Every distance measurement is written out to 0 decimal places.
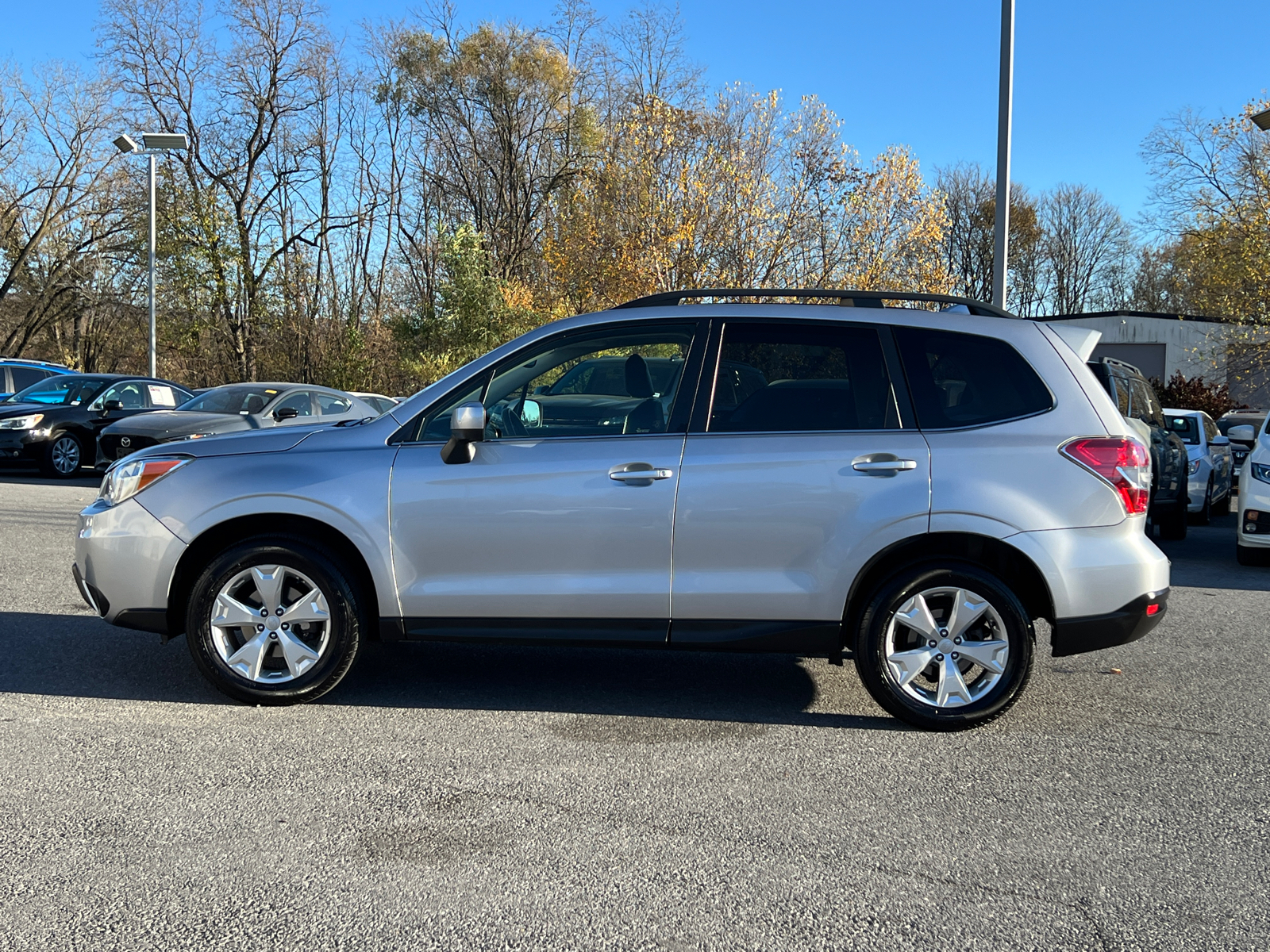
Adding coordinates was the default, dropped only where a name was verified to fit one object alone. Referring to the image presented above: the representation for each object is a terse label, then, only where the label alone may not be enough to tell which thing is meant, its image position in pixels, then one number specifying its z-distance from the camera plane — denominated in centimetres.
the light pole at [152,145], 2716
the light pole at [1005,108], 1377
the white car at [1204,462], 1480
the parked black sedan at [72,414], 1714
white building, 4012
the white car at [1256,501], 1039
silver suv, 481
